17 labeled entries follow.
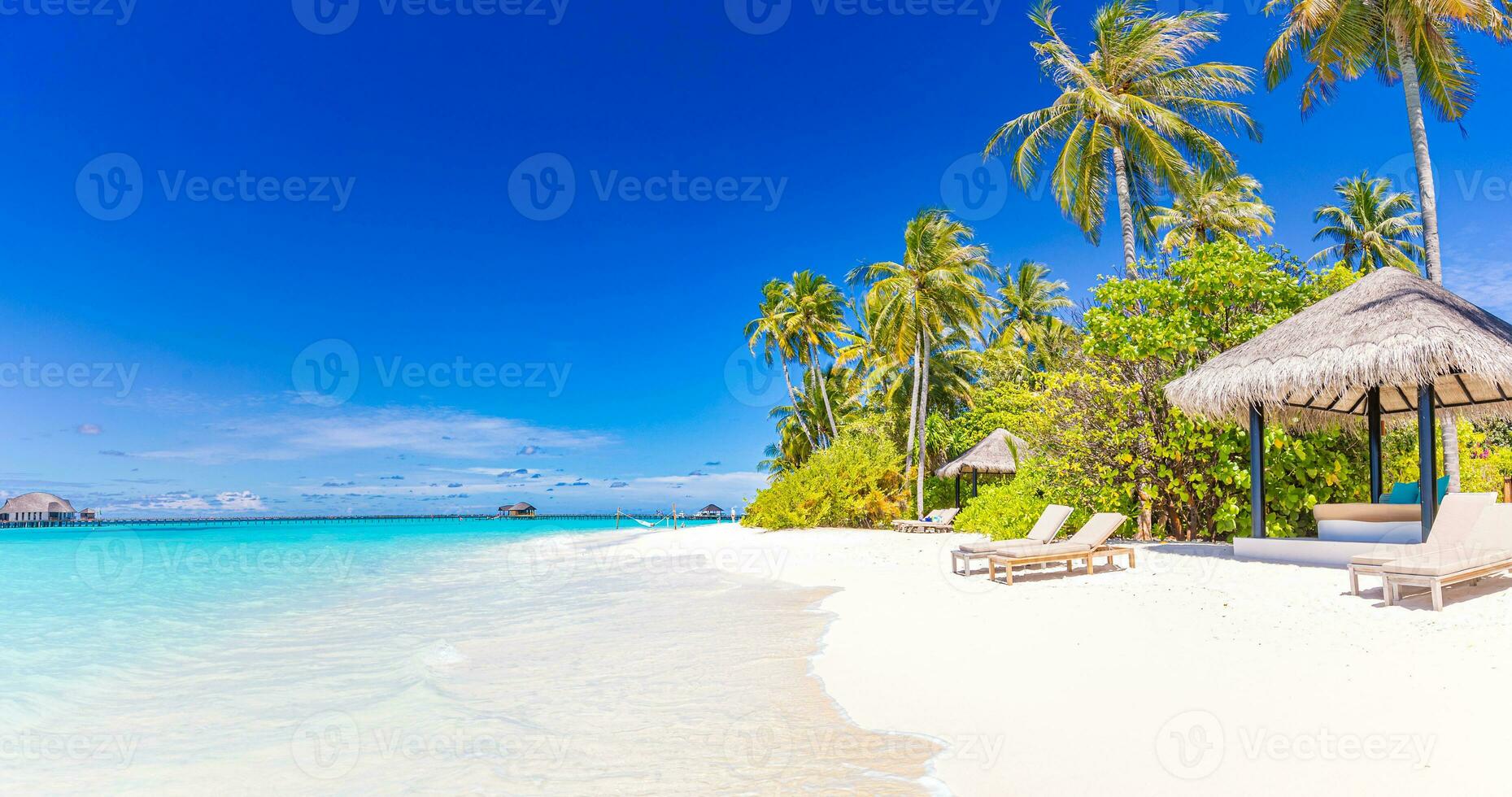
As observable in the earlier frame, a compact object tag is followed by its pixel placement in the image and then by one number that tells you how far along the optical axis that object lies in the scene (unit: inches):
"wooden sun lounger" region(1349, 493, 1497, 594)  242.2
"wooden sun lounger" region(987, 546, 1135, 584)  332.3
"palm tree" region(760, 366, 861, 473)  1278.3
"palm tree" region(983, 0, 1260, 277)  560.7
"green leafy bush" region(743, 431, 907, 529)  866.1
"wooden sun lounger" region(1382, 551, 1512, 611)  216.7
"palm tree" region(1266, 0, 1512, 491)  445.1
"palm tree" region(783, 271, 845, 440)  1168.8
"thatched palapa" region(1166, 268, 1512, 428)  294.2
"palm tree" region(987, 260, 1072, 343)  1227.2
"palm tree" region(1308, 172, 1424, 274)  1017.5
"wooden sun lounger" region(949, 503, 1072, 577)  344.2
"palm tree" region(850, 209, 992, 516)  842.2
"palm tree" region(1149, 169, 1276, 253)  782.5
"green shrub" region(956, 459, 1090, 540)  485.1
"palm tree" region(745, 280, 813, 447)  1192.8
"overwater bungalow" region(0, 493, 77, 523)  2409.0
